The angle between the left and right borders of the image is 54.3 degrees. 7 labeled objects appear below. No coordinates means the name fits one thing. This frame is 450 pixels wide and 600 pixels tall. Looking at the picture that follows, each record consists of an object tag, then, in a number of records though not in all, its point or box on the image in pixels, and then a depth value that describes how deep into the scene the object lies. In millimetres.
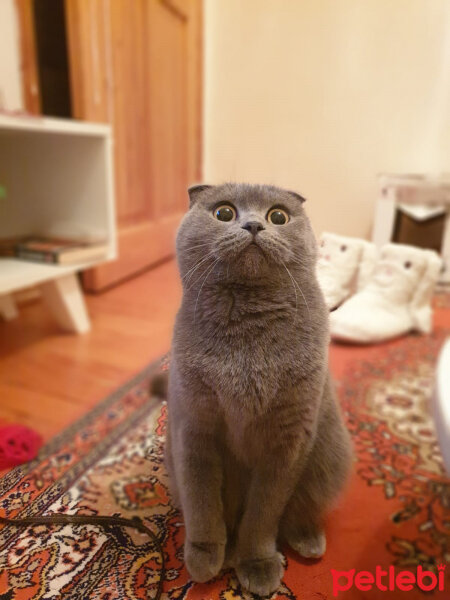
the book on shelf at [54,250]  1317
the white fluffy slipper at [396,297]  840
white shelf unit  1375
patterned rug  441
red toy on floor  589
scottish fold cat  394
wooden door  1637
